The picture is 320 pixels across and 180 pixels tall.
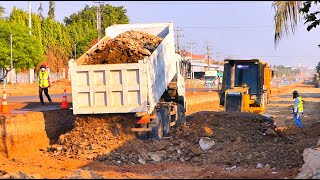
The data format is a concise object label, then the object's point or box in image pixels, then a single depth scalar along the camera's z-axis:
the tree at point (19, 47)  46.22
